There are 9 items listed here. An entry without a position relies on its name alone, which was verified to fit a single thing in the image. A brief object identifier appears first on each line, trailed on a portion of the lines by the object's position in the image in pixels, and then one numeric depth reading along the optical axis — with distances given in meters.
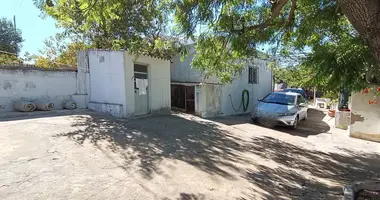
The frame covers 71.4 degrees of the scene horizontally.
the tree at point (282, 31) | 3.92
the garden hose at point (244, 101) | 16.03
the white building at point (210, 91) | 12.93
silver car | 11.37
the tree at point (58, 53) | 15.13
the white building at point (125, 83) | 10.20
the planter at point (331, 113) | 14.95
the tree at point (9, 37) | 22.40
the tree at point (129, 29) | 9.59
